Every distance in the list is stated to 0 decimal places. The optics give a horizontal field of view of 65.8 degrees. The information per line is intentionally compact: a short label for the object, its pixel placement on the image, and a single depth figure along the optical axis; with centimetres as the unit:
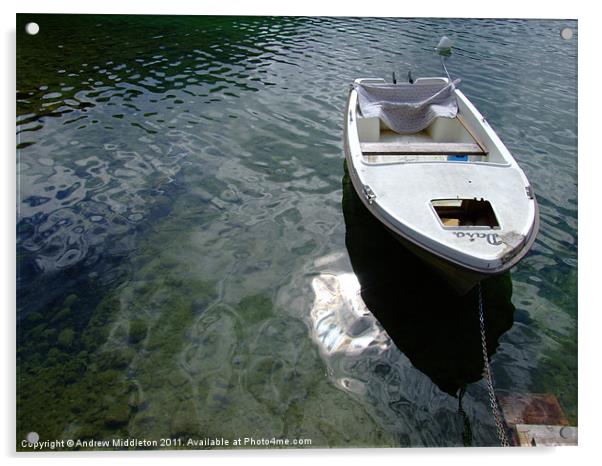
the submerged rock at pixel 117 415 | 497
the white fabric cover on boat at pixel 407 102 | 962
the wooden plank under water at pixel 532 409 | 496
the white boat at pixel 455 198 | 543
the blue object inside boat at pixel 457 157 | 788
